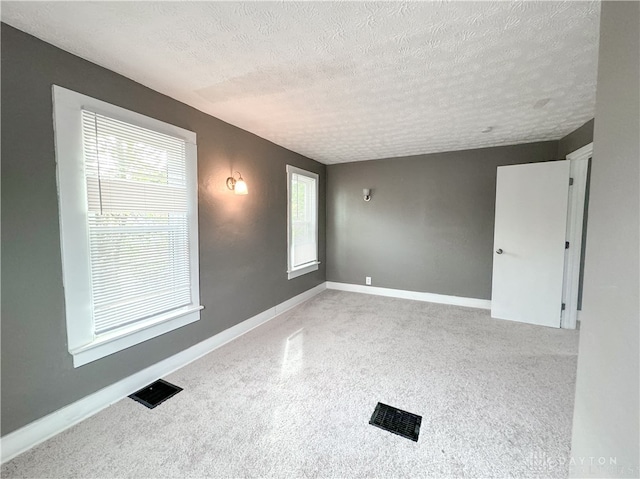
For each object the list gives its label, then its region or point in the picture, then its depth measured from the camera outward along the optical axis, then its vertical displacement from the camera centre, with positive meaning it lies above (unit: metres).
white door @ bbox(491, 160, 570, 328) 3.21 -0.25
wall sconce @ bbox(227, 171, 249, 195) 2.82 +0.39
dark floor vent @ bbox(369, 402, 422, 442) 1.65 -1.33
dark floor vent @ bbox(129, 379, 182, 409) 1.93 -1.34
